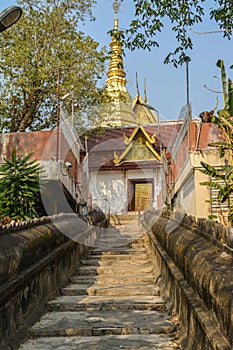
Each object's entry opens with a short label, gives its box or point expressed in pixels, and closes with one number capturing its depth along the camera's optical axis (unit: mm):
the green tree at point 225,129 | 7270
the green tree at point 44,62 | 17781
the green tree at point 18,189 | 10289
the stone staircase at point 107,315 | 3740
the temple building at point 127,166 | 23500
